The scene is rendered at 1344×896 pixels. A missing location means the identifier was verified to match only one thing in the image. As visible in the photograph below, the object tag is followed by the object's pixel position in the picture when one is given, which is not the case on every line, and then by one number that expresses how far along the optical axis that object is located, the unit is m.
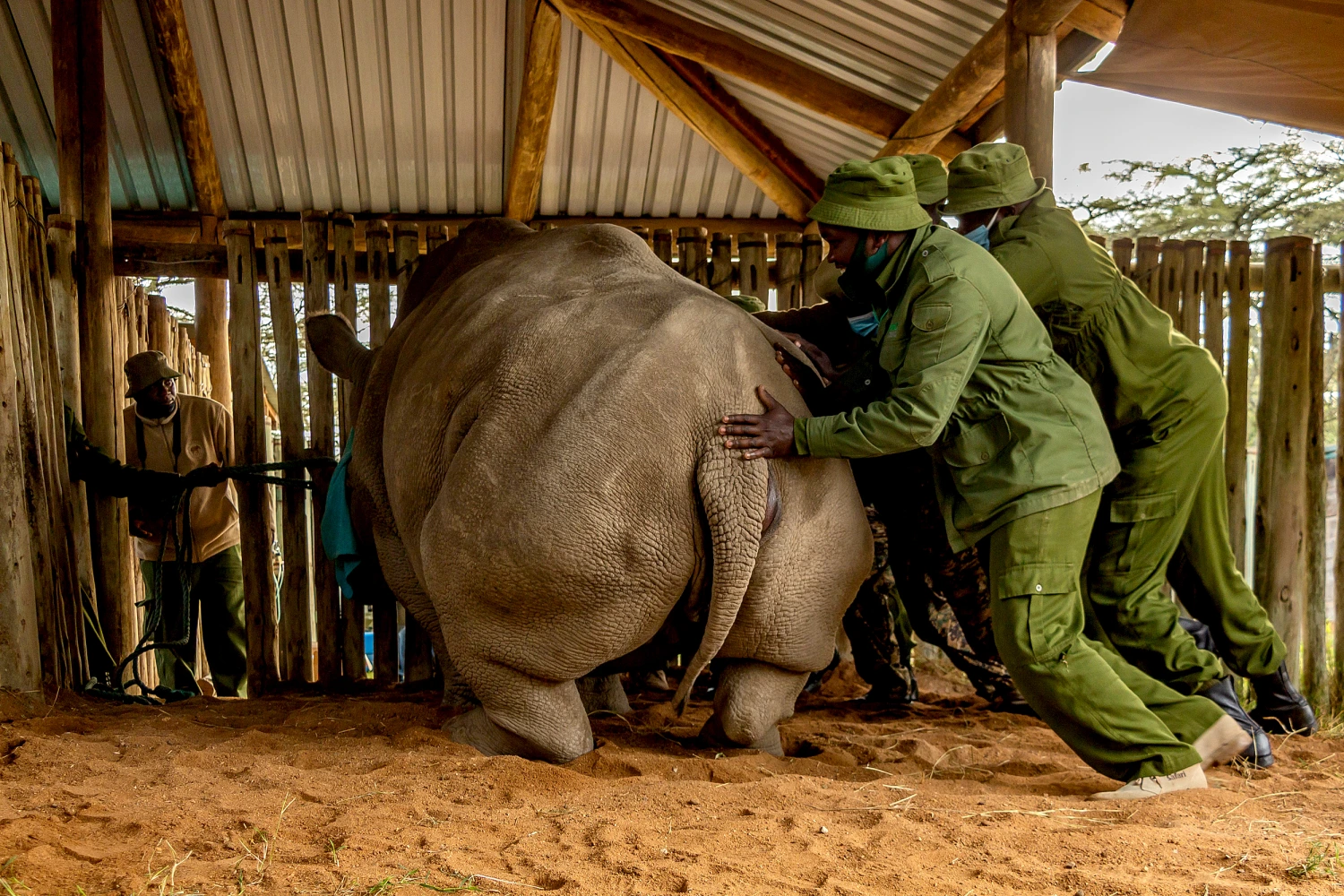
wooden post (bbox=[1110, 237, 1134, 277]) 6.05
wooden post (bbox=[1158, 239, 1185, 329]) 6.00
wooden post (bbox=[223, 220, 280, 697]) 6.21
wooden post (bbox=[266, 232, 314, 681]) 6.27
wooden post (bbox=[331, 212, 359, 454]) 6.40
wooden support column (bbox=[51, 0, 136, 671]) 6.24
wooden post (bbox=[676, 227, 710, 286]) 6.51
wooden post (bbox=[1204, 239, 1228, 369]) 5.99
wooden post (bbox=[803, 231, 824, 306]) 6.65
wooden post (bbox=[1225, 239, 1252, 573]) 5.88
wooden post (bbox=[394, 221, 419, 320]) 6.43
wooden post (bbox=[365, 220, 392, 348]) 6.38
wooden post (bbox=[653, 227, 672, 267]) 6.52
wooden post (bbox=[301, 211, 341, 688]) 6.27
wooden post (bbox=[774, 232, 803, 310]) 6.62
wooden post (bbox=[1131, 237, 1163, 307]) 6.04
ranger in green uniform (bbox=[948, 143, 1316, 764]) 4.38
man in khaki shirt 7.00
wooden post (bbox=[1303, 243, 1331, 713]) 5.77
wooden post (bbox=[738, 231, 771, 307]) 6.54
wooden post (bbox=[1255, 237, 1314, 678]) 5.77
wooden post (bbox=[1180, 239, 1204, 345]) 5.98
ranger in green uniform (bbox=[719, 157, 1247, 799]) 3.59
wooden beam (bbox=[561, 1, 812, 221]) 8.85
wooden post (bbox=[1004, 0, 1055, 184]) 5.74
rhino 3.53
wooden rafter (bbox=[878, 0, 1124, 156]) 5.73
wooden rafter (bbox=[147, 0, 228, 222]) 8.35
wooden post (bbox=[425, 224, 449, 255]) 6.50
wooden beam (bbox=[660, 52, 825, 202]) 9.34
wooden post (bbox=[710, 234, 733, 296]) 6.54
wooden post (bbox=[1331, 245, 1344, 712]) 5.60
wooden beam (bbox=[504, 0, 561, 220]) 8.66
